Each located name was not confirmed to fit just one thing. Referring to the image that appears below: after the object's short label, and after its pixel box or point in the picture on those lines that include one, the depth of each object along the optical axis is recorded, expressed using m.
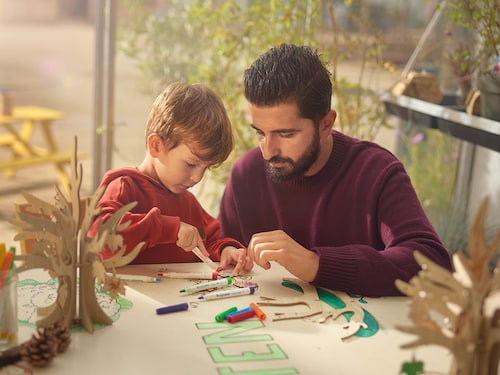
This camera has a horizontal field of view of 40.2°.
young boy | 1.57
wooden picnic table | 4.48
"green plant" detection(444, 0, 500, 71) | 2.43
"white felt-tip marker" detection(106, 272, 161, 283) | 1.41
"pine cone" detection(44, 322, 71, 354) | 1.05
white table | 1.06
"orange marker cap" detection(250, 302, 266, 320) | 1.26
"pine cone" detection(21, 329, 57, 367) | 1.01
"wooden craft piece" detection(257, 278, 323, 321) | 1.27
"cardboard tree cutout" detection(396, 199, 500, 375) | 0.91
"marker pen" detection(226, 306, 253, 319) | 1.24
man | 1.41
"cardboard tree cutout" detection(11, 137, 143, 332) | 1.14
